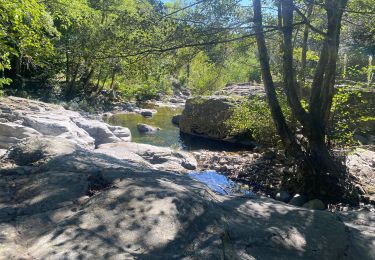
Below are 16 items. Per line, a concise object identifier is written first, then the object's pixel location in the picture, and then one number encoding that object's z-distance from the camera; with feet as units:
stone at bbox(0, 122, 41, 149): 28.81
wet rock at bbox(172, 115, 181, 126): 62.40
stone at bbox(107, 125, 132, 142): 43.93
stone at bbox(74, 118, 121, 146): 39.76
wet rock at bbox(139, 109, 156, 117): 68.44
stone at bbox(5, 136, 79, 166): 15.31
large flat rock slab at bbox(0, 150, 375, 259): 9.50
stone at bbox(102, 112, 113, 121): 63.31
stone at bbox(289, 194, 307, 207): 24.40
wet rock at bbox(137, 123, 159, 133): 53.97
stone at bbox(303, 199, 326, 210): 23.27
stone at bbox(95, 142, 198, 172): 31.78
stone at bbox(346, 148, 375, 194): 27.56
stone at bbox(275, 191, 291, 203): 25.73
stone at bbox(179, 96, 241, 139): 49.65
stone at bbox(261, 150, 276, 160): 34.08
